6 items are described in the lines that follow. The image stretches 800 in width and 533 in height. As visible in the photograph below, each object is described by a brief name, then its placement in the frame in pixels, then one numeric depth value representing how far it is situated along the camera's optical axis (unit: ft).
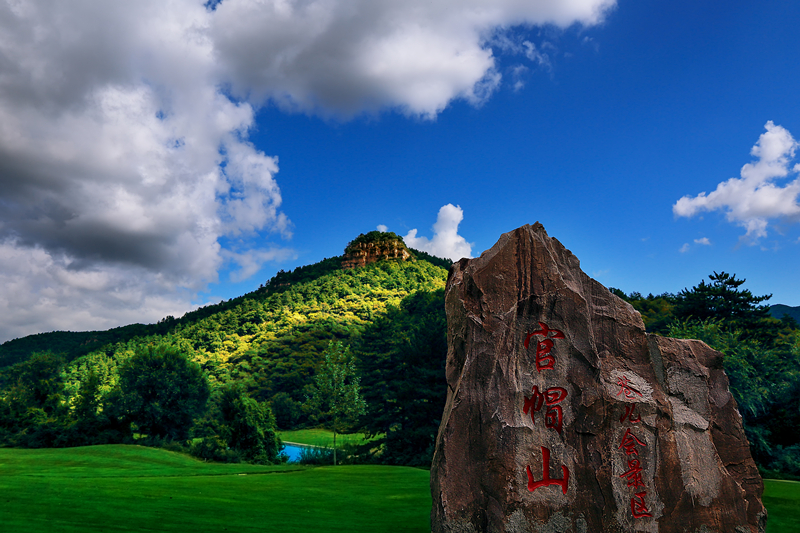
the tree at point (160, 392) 105.60
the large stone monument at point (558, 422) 22.84
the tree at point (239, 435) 91.91
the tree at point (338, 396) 101.65
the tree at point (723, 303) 92.68
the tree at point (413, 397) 85.05
